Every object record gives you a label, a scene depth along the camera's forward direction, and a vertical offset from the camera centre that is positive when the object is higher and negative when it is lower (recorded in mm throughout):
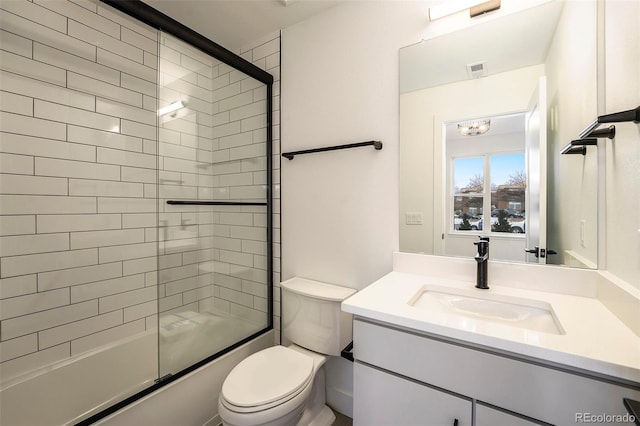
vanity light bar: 1253 +991
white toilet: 1106 -792
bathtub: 1313 -928
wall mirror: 1056 +348
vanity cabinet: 648 -492
